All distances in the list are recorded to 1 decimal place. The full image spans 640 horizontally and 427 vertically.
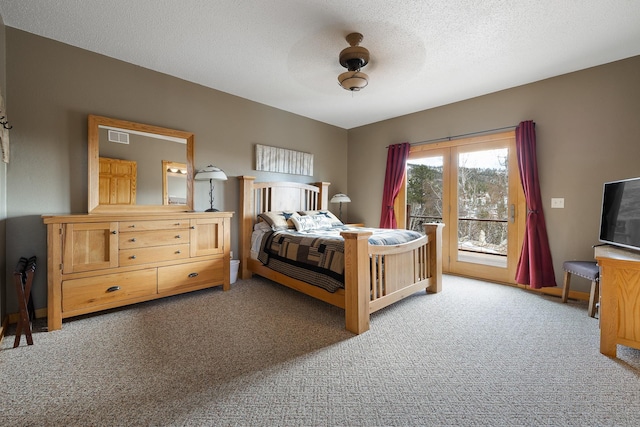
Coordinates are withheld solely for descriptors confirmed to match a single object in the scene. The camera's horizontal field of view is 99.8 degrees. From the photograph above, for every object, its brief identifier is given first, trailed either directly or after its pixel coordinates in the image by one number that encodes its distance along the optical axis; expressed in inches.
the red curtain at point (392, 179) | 177.6
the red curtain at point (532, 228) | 127.5
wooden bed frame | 88.7
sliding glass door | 141.7
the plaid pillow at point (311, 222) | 143.8
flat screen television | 89.2
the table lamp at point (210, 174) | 130.7
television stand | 73.9
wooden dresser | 89.7
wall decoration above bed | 160.7
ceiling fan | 95.0
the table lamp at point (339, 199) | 187.6
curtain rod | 140.2
